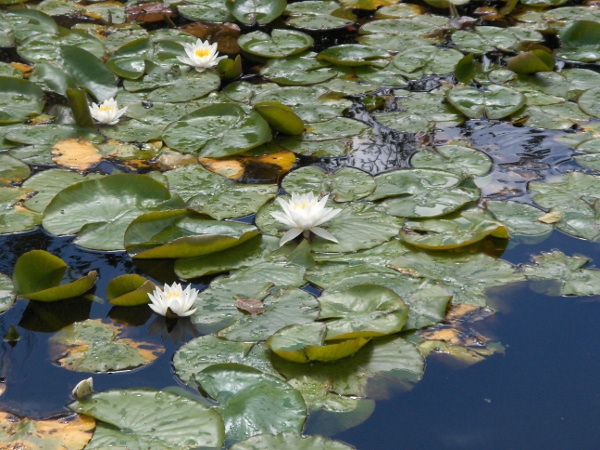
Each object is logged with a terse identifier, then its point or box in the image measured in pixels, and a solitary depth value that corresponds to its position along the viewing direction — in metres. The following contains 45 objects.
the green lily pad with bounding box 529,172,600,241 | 5.88
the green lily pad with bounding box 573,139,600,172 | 6.82
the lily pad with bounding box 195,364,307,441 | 4.03
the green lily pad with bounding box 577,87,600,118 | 7.77
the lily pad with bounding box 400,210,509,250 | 5.59
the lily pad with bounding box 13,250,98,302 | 5.13
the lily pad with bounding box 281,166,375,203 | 6.36
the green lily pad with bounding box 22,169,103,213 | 6.26
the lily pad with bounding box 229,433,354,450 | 3.82
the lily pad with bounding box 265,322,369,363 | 4.43
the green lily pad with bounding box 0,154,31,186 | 6.64
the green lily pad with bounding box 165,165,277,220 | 6.19
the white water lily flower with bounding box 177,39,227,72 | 8.73
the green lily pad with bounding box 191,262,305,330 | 5.00
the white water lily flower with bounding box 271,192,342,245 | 5.66
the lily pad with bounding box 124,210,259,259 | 5.48
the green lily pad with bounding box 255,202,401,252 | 5.71
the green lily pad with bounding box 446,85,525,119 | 7.74
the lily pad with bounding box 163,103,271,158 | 7.04
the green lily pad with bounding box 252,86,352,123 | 7.77
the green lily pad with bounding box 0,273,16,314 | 5.13
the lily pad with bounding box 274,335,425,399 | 4.38
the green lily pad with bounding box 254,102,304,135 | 7.12
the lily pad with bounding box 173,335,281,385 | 4.50
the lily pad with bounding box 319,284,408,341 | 4.64
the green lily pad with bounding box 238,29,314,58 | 9.27
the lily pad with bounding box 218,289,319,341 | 4.77
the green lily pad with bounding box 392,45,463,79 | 8.81
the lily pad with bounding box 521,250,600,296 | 5.22
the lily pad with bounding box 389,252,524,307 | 5.20
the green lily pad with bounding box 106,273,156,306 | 5.08
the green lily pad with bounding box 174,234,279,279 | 5.46
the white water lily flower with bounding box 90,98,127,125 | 7.54
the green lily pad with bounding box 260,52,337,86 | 8.59
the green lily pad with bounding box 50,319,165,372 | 4.55
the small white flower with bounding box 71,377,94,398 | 4.17
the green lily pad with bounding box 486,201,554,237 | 5.87
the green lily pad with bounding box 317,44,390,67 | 8.91
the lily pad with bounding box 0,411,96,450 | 3.93
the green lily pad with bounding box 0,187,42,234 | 5.97
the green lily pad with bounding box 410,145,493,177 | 6.68
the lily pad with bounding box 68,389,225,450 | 3.93
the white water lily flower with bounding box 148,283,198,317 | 4.91
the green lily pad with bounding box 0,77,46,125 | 7.81
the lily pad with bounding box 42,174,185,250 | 5.83
